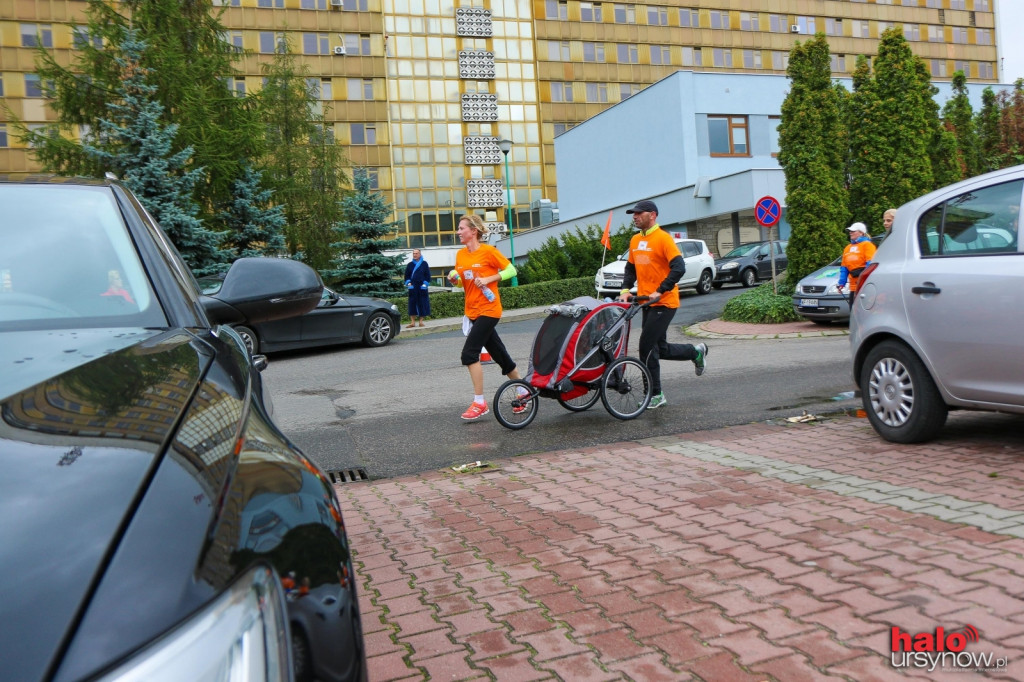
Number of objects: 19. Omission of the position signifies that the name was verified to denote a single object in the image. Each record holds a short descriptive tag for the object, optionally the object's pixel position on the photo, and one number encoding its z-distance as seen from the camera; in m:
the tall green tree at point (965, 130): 27.81
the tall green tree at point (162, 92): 24.55
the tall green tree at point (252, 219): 25.45
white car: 26.25
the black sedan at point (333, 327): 16.50
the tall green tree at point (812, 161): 18.98
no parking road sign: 19.55
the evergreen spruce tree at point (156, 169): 21.86
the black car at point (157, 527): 0.93
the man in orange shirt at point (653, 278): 8.40
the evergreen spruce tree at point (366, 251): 27.70
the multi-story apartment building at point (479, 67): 61.09
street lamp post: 33.00
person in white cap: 13.78
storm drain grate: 6.44
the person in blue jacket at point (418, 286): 21.44
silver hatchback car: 5.36
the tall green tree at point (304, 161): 35.53
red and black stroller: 7.89
